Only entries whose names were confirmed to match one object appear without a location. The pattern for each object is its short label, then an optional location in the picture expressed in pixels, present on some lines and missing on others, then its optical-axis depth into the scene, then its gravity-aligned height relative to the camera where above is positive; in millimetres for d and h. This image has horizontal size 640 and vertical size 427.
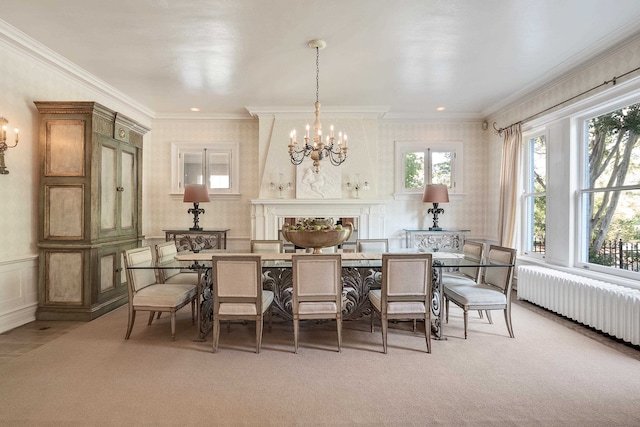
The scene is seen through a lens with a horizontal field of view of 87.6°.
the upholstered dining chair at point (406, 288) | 2887 -681
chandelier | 3420 +699
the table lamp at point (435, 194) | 5527 +280
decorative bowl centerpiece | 3225 -241
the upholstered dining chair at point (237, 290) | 2846 -707
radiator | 2956 -906
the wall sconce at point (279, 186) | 5812 +398
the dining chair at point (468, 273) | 3639 -755
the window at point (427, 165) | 6148 +835
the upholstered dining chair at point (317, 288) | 2865 -685
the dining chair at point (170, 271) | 3684 -744
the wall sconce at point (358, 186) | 5824 +416
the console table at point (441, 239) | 5840 -493
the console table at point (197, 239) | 5629 -527
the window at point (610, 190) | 3412 +247
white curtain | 5035 +410
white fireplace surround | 5703 -72
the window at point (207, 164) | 6141 +816
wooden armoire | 3822 -50
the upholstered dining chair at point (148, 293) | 3148 -832
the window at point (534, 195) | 4781 +244
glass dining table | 3197 -743
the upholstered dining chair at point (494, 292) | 3186 -795
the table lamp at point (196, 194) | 5445 +235
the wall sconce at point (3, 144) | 3352 +621
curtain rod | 3357 +1379
